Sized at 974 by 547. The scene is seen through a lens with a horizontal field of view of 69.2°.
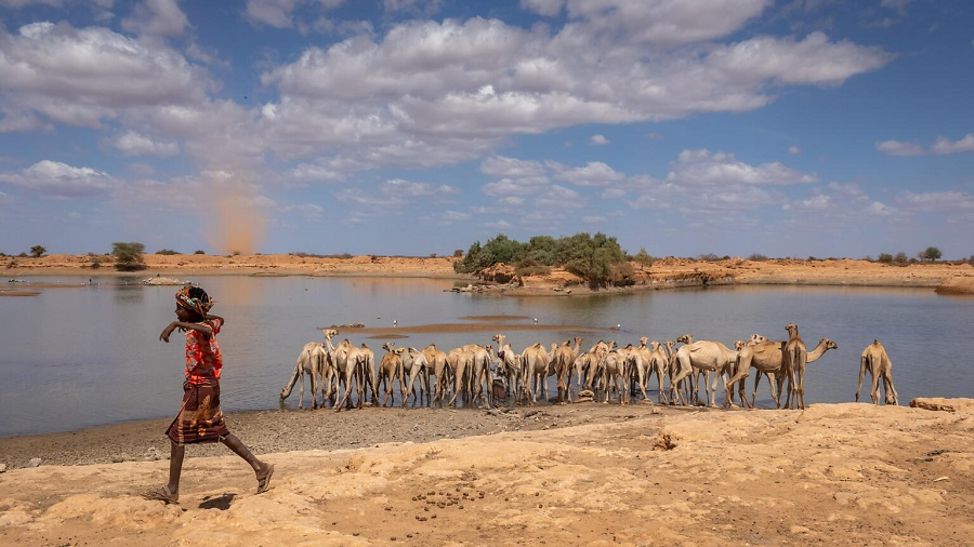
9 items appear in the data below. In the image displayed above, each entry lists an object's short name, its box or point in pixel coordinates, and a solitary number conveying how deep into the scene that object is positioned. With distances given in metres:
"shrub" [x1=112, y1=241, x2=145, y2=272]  102.31
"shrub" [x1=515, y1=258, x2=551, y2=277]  64.62
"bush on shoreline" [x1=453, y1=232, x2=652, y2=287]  63.47
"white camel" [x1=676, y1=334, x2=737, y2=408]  17.20
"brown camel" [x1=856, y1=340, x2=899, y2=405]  15.93
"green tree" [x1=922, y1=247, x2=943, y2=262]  113.28
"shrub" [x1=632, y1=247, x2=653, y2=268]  81.86
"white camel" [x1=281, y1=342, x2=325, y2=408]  17.33
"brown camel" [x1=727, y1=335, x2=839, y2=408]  16.44
